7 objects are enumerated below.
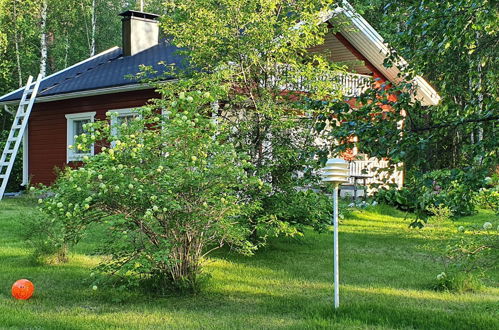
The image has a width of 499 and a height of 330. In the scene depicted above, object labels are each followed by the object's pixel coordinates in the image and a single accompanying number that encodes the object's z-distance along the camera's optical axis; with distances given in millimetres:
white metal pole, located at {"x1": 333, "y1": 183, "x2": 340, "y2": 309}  4980
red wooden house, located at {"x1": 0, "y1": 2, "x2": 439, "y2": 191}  15312
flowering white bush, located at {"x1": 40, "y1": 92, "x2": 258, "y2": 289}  5031
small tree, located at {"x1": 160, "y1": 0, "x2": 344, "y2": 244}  7613
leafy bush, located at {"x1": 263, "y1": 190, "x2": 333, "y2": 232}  7574
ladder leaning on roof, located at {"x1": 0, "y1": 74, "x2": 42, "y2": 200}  15730
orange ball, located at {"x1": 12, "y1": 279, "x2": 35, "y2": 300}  5406
